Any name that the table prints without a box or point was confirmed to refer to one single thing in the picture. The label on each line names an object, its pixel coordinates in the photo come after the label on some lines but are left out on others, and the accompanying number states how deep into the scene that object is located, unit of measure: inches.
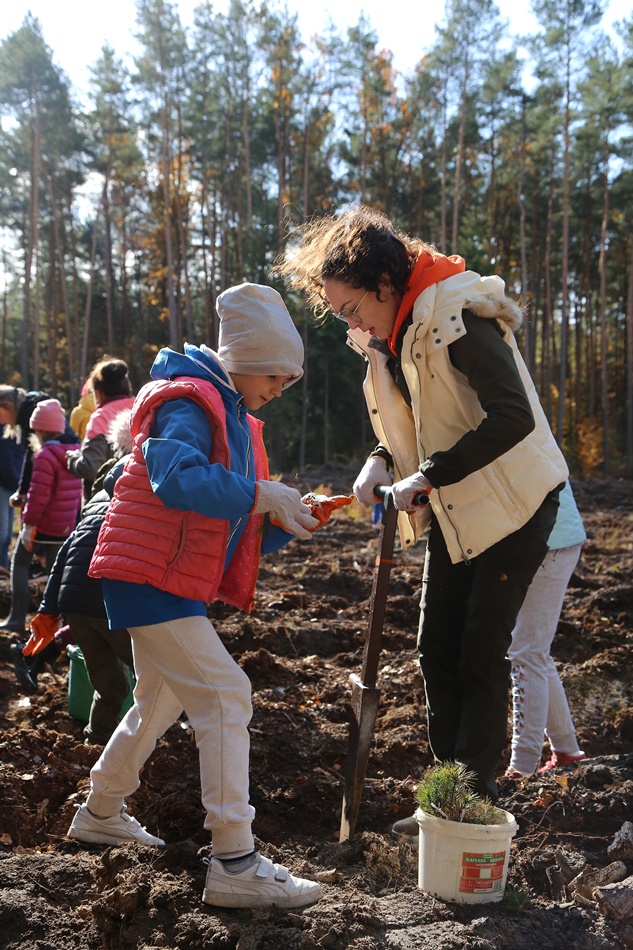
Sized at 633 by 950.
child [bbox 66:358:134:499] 189.9
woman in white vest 101.7
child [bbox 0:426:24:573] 304.8
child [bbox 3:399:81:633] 244.5
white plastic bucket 90.7
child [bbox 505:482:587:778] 135.3
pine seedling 92.8
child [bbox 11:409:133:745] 138.8
